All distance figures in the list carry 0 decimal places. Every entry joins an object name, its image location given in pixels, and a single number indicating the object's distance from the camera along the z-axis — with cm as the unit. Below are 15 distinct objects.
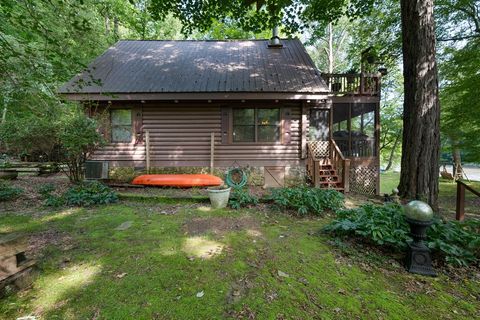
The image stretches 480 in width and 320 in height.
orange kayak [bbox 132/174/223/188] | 702
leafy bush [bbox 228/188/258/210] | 529
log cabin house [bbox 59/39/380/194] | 740
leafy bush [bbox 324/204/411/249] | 308
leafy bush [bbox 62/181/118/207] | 526
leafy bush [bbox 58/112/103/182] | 604
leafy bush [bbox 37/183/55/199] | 569
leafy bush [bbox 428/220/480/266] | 279
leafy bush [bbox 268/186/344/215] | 479
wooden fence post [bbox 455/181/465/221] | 551
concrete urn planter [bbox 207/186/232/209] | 507
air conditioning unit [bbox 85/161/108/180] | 753
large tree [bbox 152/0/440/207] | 480
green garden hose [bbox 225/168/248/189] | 662
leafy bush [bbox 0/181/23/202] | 544
